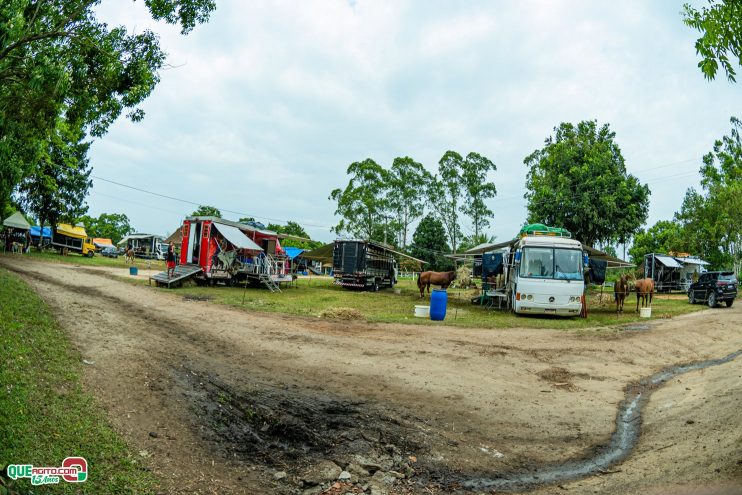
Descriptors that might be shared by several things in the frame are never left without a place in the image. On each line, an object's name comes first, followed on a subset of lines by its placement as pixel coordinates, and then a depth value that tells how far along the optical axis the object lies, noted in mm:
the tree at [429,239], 53750
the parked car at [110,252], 59541
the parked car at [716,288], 24052
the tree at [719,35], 3787
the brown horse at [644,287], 21969
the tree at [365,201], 52031
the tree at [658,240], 48531
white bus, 18156
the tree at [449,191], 52125
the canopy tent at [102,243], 65625
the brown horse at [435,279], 26516
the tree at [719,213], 38031
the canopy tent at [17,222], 37109
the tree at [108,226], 84581
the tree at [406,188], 52875
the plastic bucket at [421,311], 17500
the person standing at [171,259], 25477
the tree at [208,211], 70406
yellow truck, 48219
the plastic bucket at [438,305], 16578
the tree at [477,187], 51719
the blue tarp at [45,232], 54406
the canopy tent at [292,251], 54312
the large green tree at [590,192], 29516
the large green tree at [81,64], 8047
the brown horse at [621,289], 20938
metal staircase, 27492
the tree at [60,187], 38938
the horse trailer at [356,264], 30703
